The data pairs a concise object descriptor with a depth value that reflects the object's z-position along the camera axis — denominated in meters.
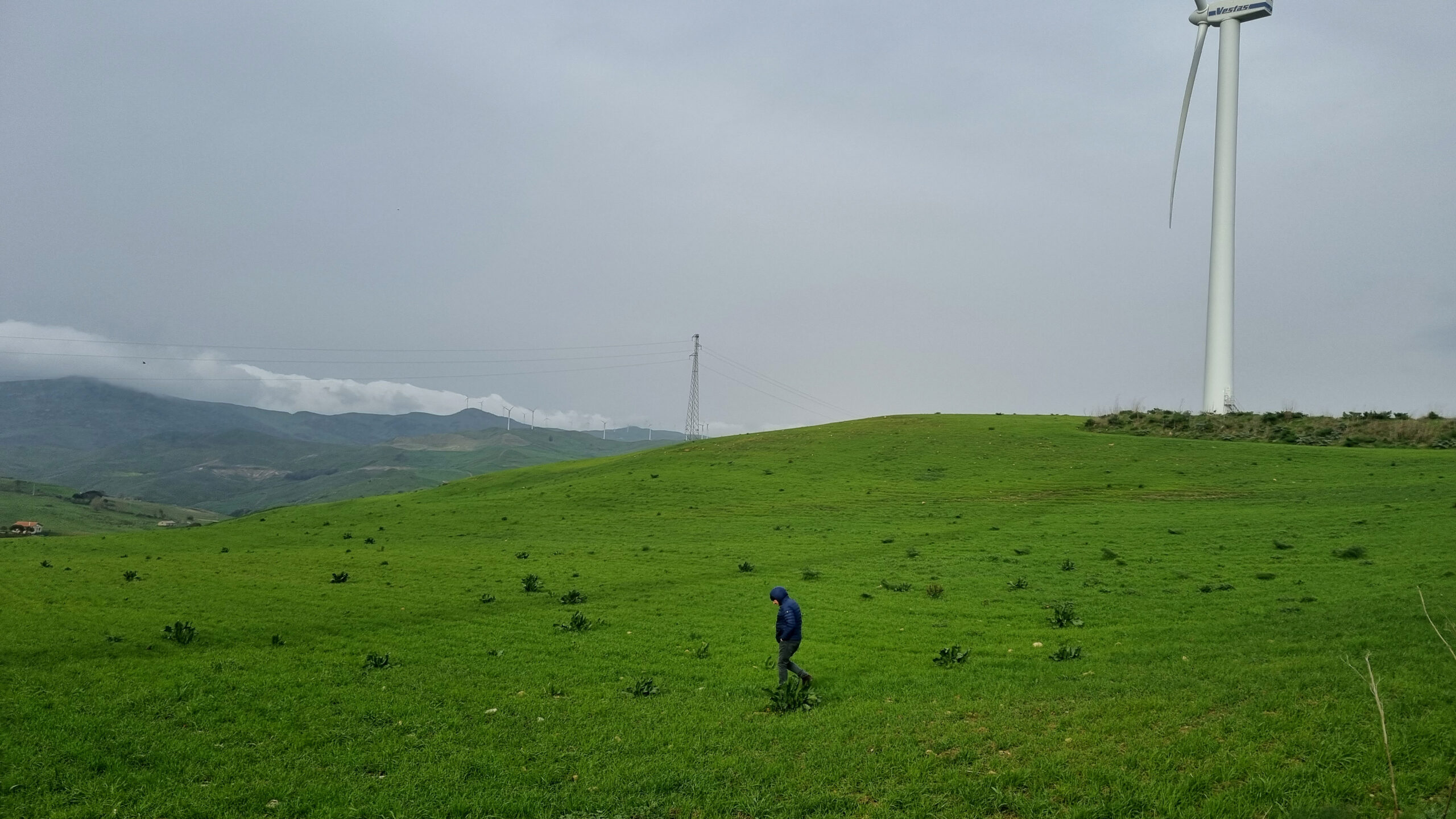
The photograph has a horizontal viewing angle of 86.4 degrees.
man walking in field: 16.66
